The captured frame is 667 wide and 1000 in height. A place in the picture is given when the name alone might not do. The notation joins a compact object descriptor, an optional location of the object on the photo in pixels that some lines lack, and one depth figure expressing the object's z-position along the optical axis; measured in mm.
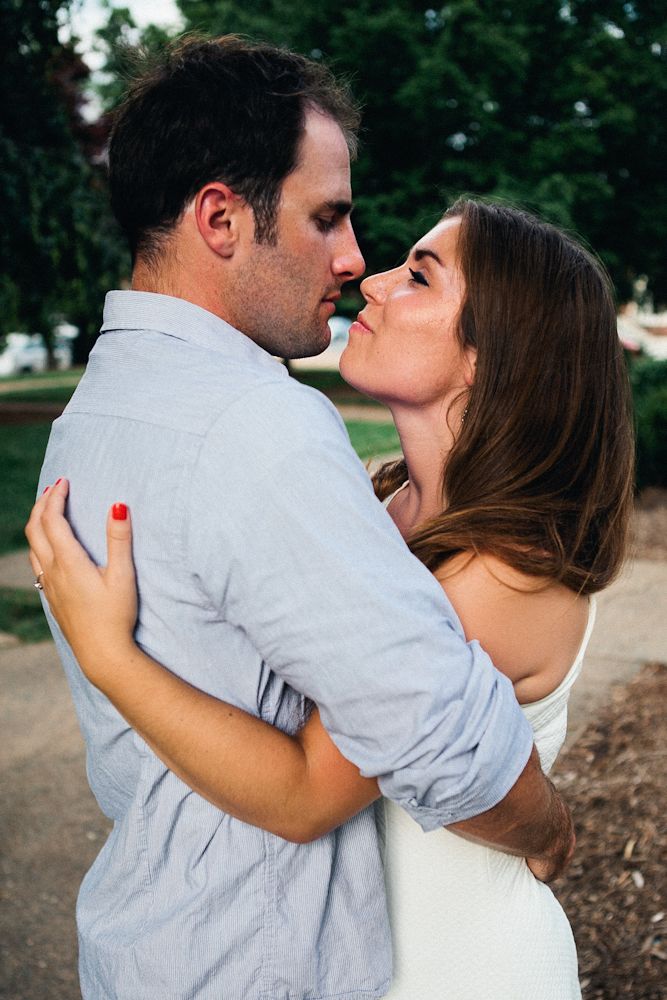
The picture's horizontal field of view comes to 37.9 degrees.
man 1186
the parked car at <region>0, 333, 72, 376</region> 40938
